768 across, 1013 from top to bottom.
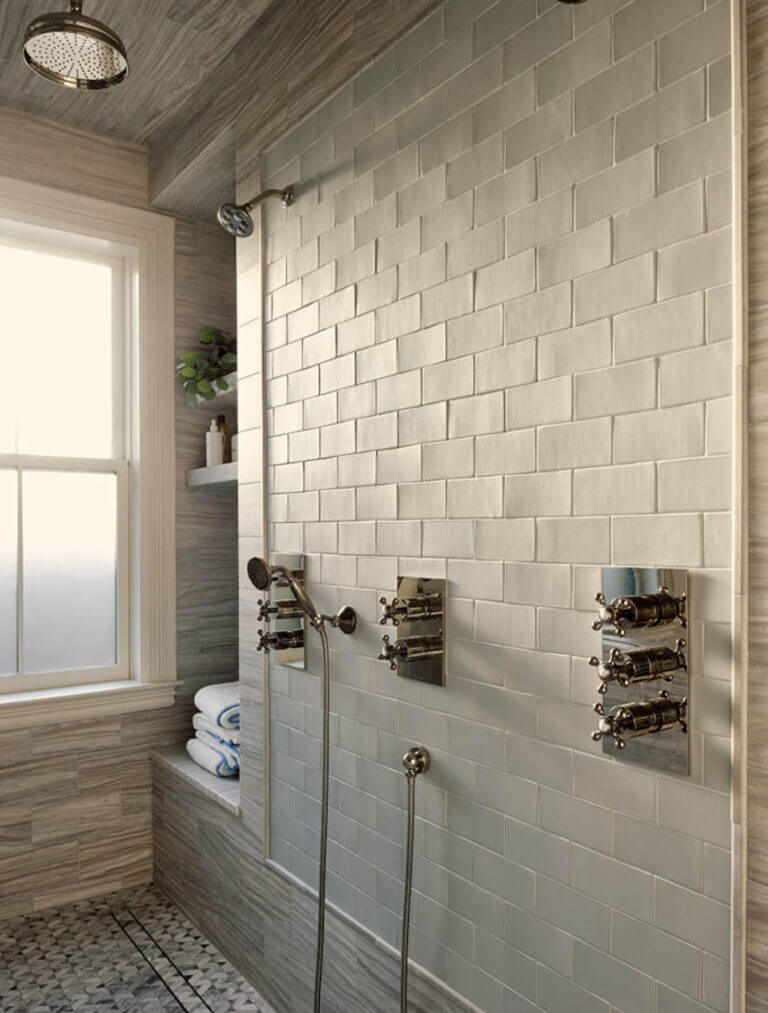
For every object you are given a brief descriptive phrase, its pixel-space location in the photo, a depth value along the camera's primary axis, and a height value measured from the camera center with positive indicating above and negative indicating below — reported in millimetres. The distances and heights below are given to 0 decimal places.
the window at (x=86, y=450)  2541 +204
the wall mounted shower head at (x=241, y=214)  1894 +727
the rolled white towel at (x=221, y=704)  2418 -627
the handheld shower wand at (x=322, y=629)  1650 -264
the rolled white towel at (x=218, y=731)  2393 -705
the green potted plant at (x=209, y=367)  2637 +495
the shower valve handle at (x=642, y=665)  1030 -211
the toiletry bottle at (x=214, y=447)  2648 +214
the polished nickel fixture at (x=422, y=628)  1473 -231
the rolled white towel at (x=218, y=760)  2371 -786
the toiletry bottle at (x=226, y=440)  2686 +242
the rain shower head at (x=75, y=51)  1517 +948
